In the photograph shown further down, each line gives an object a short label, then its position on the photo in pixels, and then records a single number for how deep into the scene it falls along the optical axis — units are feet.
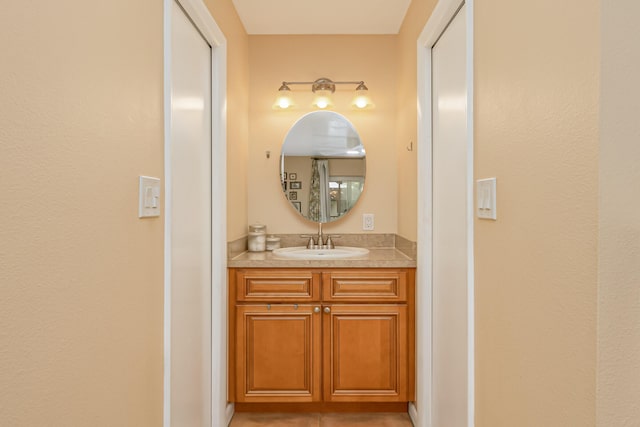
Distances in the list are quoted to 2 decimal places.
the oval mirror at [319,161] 9.32
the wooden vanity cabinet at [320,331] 7.54
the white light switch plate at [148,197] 3.90
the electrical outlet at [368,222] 9.38
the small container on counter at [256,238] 8.71
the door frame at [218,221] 6.95
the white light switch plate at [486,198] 3.83
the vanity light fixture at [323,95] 9.13
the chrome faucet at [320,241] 9.10
